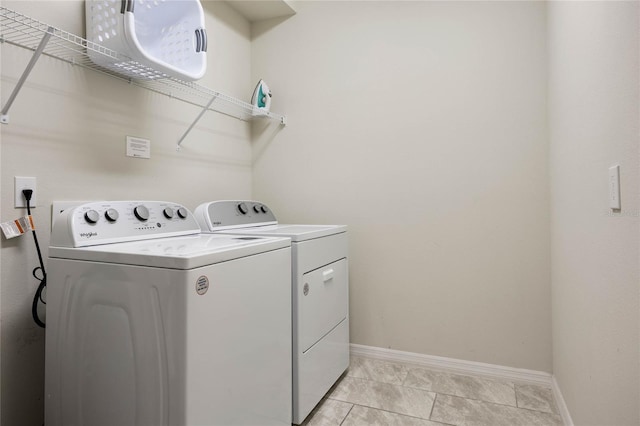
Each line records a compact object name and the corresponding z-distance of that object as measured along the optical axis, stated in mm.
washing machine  1015
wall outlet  1276
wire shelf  1232
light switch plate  965
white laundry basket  1375
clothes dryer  1587
